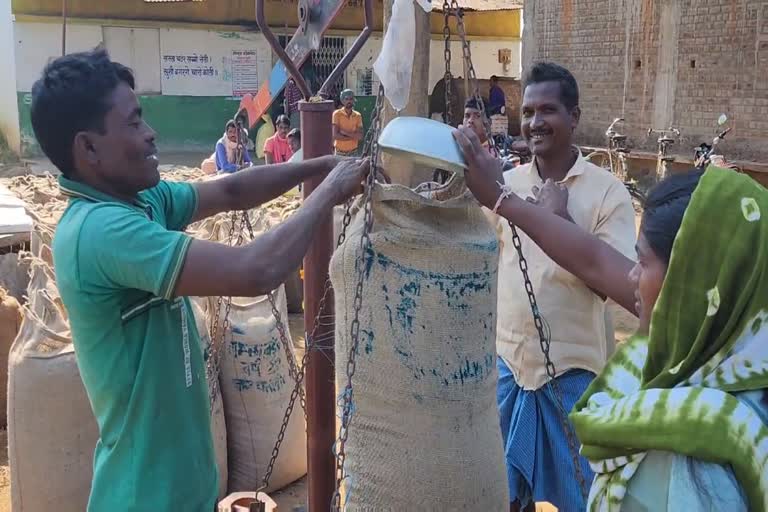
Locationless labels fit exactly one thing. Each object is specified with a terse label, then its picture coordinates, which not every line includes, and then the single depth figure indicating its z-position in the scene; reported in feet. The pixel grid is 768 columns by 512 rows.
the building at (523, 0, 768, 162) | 29.32
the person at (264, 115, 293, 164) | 27.84
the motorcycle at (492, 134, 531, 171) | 24.40
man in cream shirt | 7.17
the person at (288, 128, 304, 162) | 25.75
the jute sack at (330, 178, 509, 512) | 5.76
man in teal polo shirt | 5.00
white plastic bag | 5.74
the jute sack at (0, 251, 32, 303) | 14.96
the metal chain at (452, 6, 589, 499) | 5.59
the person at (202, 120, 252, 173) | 26.76
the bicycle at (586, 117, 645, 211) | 32.99
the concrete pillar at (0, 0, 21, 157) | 45.27
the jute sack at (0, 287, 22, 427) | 13.06
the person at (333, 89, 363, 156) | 30.09
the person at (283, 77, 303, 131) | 33.22
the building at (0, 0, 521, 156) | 45.39
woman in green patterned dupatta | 3.38
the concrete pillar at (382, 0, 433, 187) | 18.67
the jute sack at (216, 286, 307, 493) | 10.63
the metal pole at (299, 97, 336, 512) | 7.76
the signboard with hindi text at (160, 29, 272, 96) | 47.83
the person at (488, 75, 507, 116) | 46.75
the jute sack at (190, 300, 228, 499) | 10.23
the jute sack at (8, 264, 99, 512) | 9.30
